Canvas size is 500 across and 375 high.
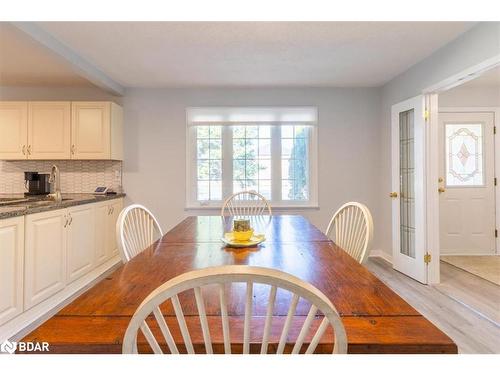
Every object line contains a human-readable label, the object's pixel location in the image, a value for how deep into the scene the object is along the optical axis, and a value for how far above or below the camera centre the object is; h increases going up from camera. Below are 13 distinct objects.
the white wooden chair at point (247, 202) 4.12 -0.16
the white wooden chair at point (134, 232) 1.53 -0.24
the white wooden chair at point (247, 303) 0.59 -0.22
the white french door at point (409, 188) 3.19 +0.02
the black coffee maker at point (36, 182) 3.59 +0.11
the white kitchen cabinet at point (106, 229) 3.52 -0.46
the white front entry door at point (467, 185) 4.27 +0.06
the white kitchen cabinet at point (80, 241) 2.95 -0.51
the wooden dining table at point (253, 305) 0.70 -0.34
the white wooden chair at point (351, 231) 1.67 -0.25
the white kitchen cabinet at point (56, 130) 3.68 +0.75
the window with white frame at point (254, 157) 4.25 +0.47
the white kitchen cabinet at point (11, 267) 2.10 -0.54
